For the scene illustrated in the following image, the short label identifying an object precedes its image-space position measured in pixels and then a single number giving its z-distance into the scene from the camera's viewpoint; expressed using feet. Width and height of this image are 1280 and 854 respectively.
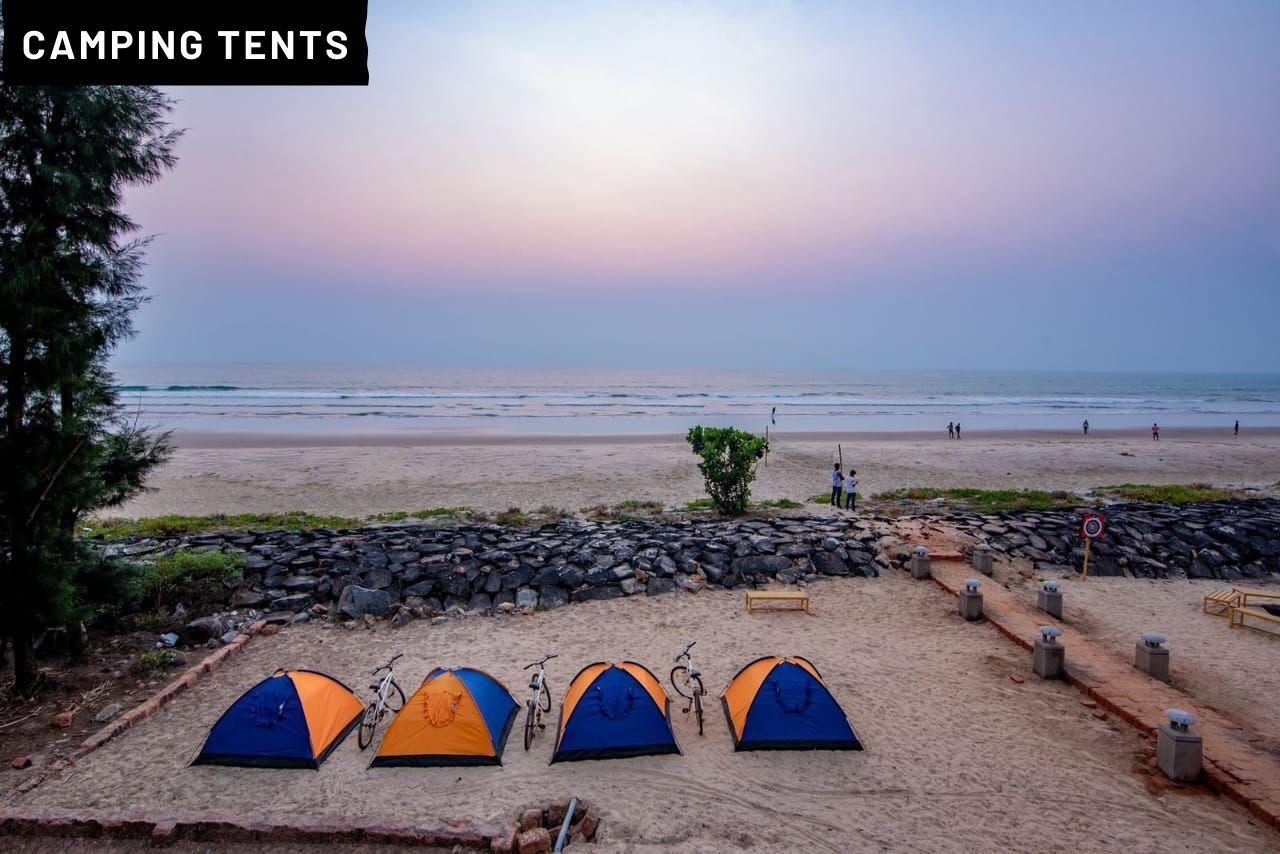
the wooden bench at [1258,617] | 38.99
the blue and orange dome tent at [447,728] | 24.88
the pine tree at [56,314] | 26.70
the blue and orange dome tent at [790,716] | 25.82
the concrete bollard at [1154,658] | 32.22
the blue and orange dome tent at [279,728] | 24.80
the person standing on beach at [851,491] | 67.58
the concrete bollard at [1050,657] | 31.89
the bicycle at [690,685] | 27.82
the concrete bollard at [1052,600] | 40.88
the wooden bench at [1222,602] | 41.96
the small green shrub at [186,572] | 39.17
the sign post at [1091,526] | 46.73
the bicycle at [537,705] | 26.37
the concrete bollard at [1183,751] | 23.80
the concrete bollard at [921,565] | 46.98
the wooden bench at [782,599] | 41.50
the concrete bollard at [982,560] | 48.21
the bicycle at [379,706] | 26.91
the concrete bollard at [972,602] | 39.86
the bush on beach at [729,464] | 64.85
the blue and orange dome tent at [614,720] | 25.17
